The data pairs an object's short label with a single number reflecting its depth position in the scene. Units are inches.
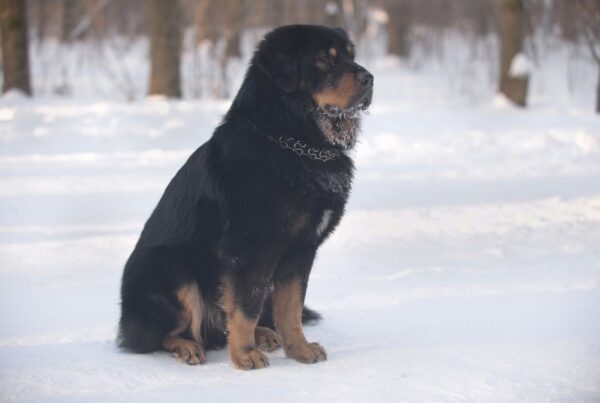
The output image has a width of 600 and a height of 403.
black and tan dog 145.7
